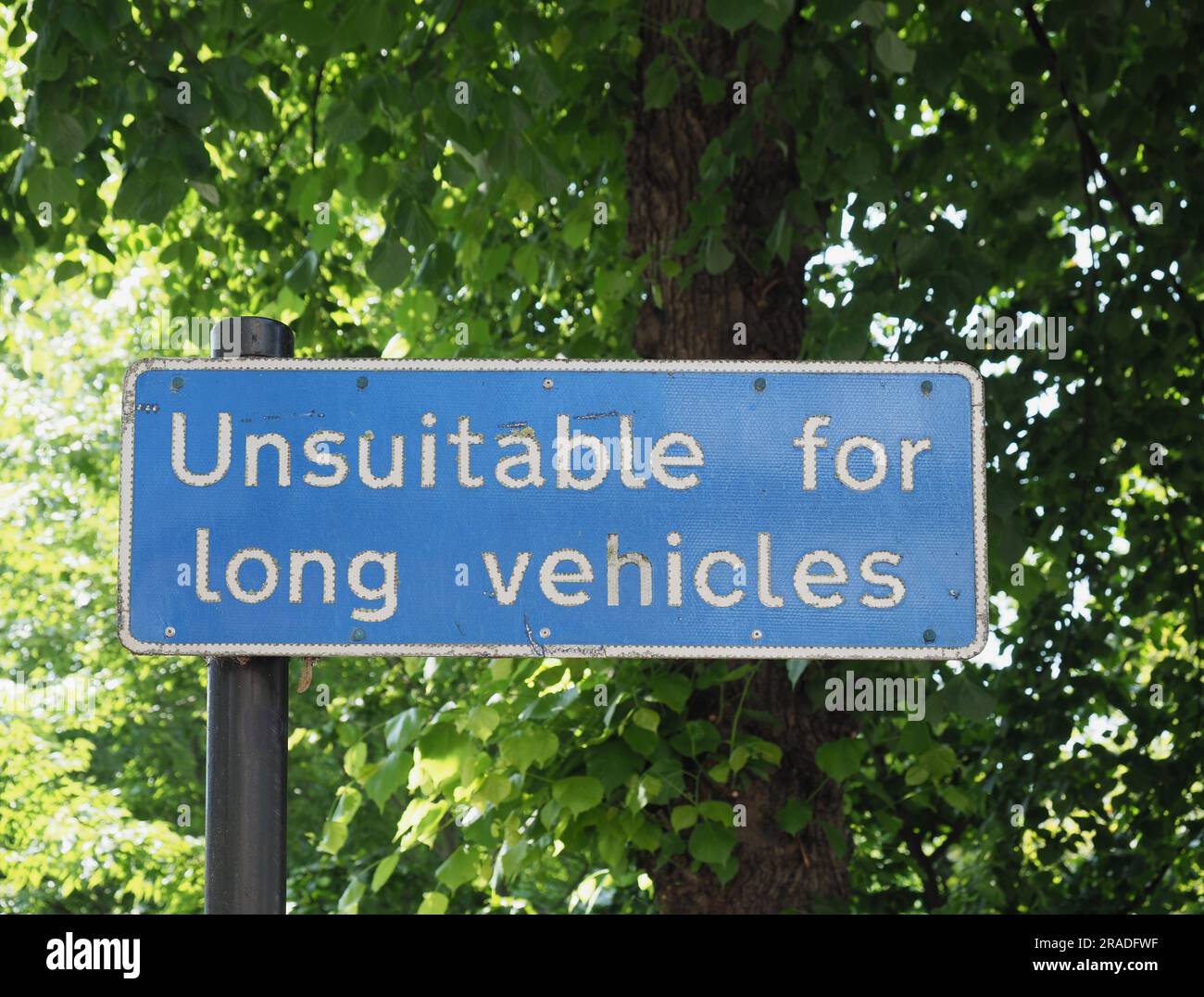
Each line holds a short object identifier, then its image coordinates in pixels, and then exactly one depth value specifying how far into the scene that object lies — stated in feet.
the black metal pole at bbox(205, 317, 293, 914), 9.55
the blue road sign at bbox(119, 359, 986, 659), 9.71
